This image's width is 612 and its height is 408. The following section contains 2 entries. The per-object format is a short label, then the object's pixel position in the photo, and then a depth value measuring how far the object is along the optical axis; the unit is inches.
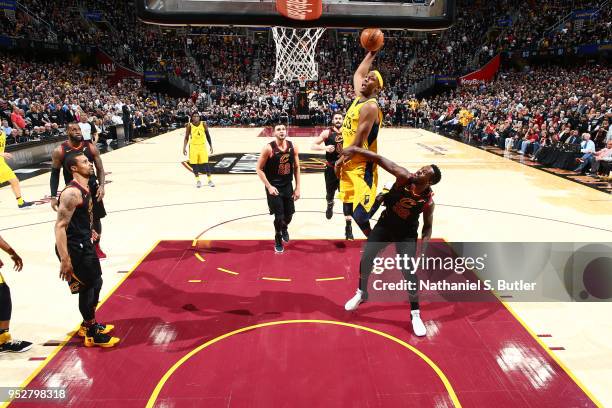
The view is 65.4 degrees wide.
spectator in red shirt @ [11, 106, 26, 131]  581.5
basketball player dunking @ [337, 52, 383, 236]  178.1
